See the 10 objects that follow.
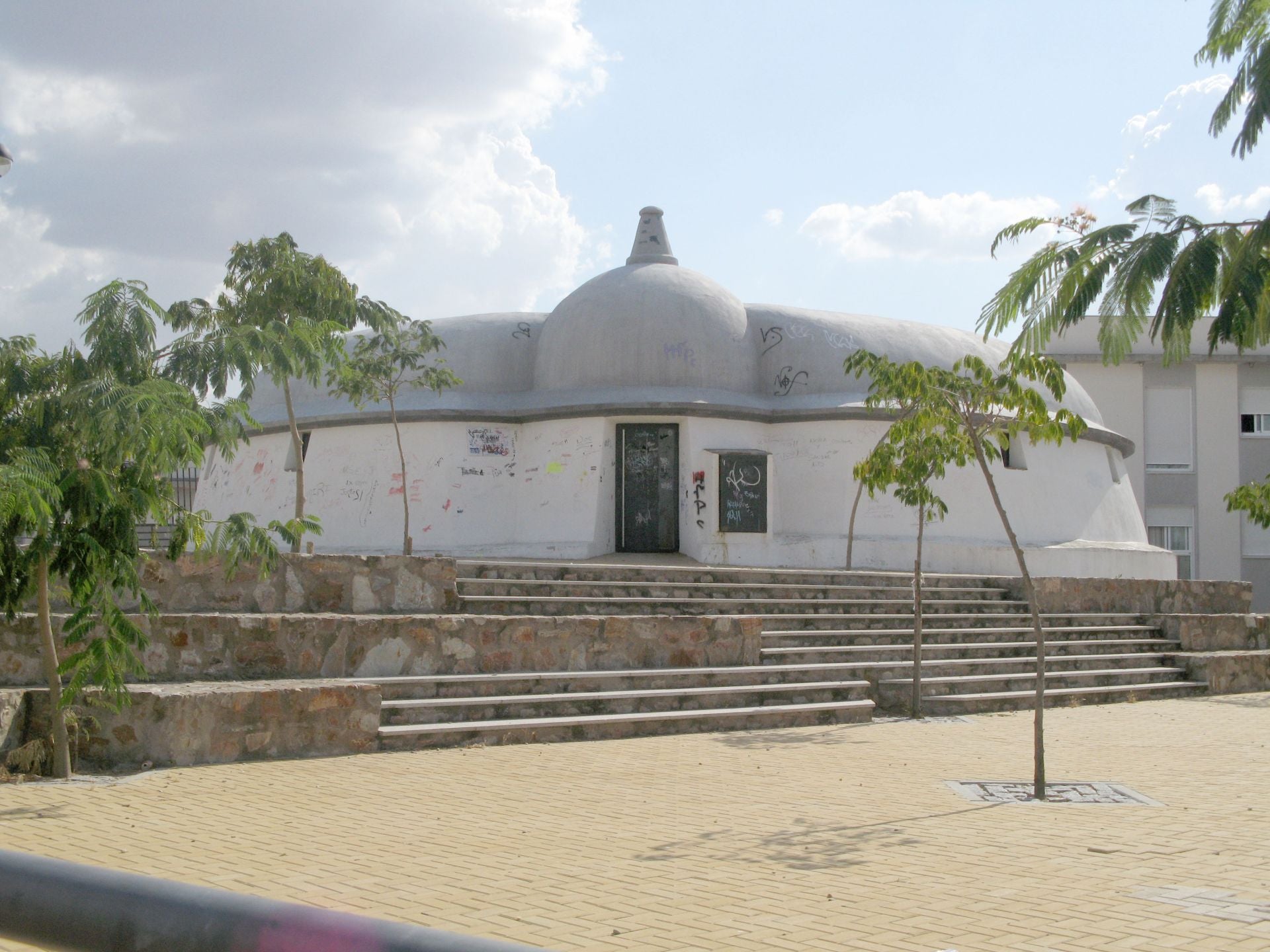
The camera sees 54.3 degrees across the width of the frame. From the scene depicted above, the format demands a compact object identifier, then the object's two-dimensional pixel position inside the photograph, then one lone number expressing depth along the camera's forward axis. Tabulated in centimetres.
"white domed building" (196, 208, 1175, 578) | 1895
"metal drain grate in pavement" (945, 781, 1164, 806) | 762
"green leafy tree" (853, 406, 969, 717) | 1012
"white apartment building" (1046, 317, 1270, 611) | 3319
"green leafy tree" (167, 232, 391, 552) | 1205
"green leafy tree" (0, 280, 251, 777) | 695
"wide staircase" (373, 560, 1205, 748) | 977
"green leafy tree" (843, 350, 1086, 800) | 793
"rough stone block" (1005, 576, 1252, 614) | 1622
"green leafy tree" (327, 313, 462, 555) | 1745
